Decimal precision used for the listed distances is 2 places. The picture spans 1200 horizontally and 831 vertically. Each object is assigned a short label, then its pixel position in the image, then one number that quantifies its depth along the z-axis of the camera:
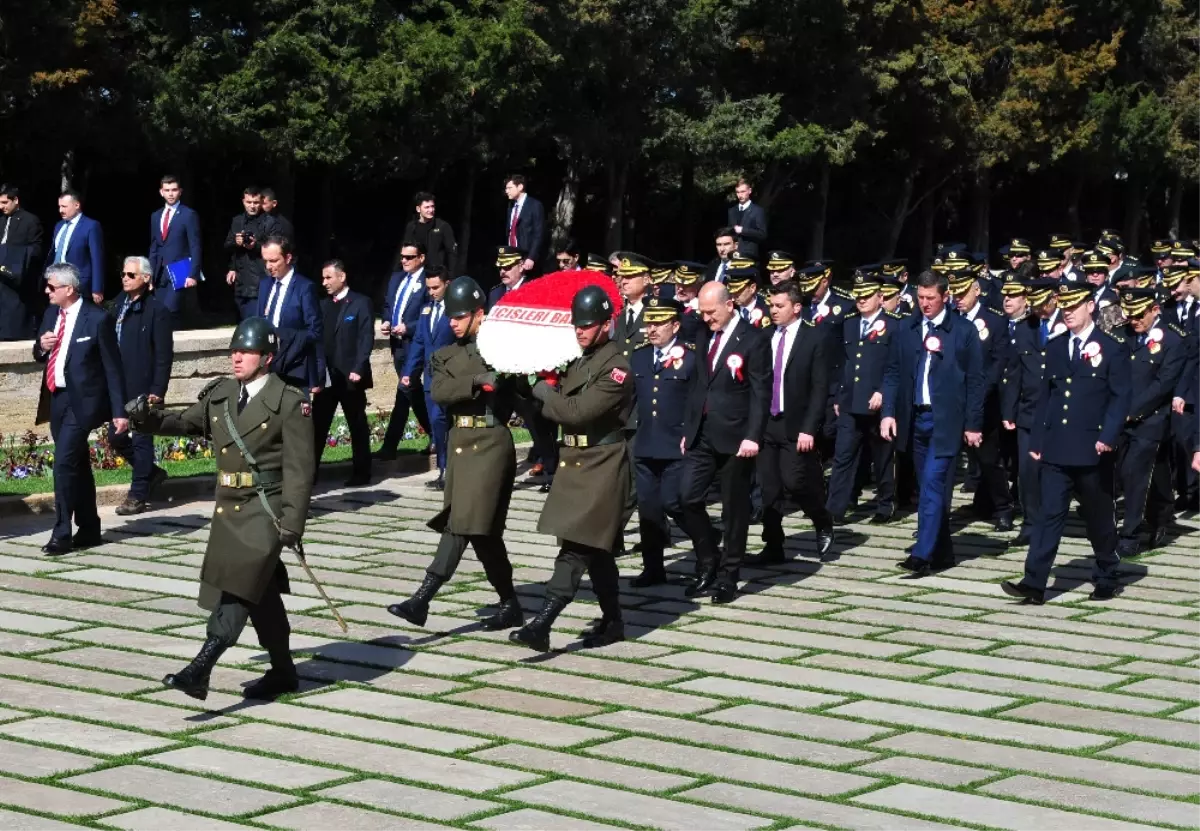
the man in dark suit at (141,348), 14.40
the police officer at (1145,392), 13.98
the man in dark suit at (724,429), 12.00
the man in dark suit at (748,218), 20.48
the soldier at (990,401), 14.71
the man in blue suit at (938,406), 12.83
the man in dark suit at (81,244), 16.98
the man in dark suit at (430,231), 19.36
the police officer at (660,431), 12.33
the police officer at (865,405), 14.89
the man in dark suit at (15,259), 18.48
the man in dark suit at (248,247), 17.89
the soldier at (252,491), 9.00
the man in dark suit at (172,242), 17.53
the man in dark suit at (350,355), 16.12
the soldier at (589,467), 10.30
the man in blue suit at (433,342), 15.71
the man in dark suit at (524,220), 19.20
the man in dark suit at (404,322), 16.58
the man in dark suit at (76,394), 12.94
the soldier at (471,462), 10.56
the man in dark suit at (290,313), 14.61
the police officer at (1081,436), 11.98
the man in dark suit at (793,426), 13.20
